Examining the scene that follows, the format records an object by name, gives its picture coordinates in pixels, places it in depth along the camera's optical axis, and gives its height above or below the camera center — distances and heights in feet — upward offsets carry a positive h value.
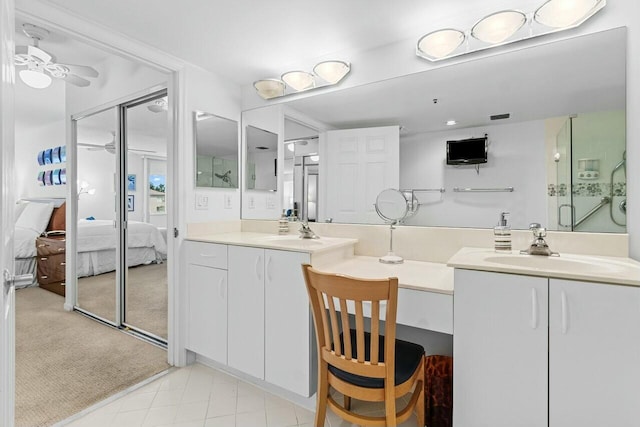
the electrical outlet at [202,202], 7.80 +0.20
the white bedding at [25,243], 13.33 -1.39
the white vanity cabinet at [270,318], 5.55 -2.01
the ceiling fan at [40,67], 7.05 +3.54
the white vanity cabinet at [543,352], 3.34 -1.62
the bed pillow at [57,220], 14.58 -0.47
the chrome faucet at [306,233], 7.23 -0.52
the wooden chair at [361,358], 3.99 -2.07
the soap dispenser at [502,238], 5.31 -0.47
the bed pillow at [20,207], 15.99 +0.14
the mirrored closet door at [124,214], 9.34 -0.18
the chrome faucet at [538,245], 4.83 -0.53
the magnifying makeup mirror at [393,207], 6.48 +0.07
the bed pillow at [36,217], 14.32 -0.33
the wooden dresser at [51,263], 12.21 -2.11
